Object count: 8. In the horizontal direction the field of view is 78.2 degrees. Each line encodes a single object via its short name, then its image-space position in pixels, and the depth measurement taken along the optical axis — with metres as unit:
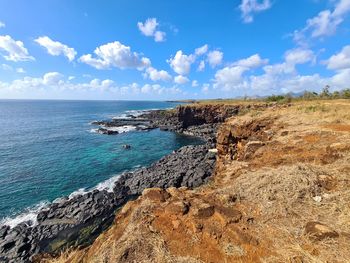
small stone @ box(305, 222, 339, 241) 5.13
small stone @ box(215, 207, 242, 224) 6.25
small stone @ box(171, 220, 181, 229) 6.19
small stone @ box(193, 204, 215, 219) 6.54
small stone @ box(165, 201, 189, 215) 6.73
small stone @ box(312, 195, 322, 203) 6.57
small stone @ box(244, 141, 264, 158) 13.09
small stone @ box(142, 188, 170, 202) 7.66
